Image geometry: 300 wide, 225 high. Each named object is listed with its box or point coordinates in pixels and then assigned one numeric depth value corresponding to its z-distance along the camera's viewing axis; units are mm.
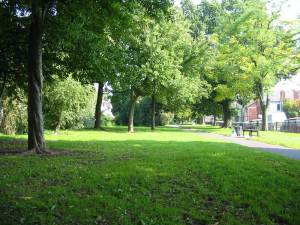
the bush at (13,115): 25658
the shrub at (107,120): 57966
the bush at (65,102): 26391
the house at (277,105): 82812
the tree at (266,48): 36438
